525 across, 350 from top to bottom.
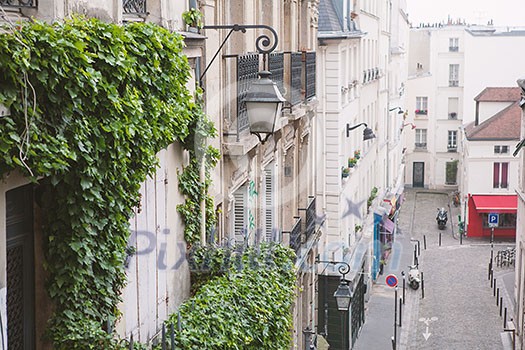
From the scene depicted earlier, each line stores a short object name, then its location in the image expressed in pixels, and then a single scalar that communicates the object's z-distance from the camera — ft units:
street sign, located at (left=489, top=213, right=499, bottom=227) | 136.36
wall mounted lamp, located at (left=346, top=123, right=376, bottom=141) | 89.86
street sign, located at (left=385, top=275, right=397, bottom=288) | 86.92
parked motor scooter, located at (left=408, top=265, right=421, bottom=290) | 106.93
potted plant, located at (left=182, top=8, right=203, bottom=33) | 28.04
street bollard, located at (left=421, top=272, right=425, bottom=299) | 104.06
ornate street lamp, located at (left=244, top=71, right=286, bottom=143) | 30.94
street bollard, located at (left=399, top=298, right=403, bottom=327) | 92.03
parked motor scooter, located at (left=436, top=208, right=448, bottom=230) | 147.95
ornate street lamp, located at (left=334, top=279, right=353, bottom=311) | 61.82
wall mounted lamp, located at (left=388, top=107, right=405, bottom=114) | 141.51
